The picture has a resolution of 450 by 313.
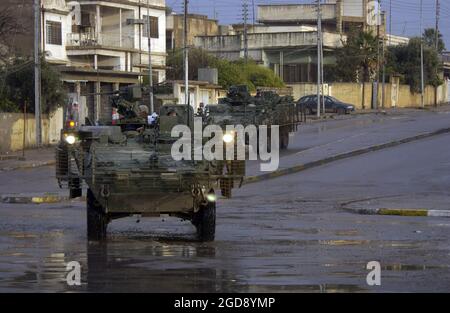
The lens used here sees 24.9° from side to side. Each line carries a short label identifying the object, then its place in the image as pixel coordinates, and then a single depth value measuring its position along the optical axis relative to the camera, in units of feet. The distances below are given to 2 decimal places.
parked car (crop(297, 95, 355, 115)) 240.98
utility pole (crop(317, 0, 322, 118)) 224.66
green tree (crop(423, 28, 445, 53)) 419.43
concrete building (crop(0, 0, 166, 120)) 197.16
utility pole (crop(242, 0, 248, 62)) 276.31
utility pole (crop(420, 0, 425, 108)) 304.83
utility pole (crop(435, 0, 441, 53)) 358.02
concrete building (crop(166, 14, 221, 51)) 315.58
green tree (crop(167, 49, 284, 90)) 244.63
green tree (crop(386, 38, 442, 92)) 319.68
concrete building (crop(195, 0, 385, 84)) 295.69
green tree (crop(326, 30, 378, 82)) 289.53
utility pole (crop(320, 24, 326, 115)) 241.00
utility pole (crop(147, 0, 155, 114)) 62.08
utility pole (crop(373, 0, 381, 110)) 283.79
